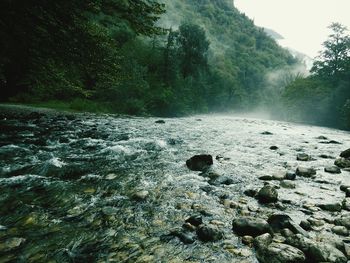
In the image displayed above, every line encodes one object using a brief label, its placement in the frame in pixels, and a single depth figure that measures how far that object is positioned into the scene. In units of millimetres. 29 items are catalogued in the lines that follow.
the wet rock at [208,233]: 3347
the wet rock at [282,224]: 3529
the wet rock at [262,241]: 3148
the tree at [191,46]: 61312
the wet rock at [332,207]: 4488
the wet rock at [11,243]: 2823
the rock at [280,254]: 2863
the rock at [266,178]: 6242
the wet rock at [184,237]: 3269
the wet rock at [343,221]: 3864
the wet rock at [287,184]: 5723
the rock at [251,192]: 5072
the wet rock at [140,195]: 4527
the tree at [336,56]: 57500
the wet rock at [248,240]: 3295
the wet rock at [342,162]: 8000
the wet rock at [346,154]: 9648
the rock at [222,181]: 5688
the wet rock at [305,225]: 3762
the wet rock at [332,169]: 7275
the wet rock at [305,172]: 6758
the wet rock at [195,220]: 3666
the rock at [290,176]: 6385
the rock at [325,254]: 2922
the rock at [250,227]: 3504
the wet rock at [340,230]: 3619
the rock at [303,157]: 8876
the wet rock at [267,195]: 4754
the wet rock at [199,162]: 6826
